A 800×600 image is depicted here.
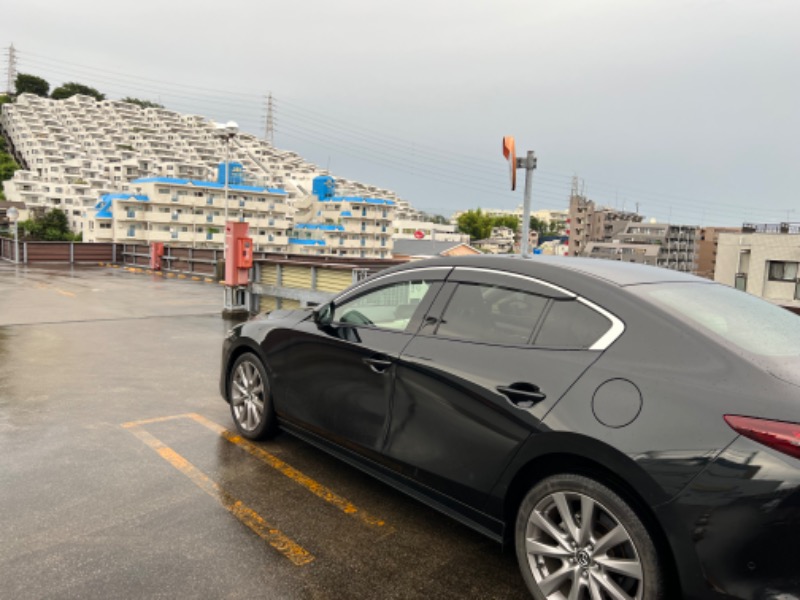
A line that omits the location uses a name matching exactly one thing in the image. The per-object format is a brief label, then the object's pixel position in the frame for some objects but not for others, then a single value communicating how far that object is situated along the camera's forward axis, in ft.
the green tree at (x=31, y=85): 526.98
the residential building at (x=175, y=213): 221.46
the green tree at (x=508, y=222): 480.93
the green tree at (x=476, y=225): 433.07
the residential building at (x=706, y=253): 351.19
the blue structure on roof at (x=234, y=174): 244.22
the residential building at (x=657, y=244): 267.80
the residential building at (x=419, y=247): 240.32
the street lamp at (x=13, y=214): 70.77
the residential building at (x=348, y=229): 284.82
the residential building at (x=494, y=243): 342.01
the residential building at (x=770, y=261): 119.55
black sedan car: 5.97
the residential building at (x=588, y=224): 359.13
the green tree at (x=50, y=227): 254.06
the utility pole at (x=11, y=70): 520.83
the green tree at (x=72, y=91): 566.35
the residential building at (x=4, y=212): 248.28
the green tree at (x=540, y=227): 599.66
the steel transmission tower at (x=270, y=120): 491.31
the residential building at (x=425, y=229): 429.13
